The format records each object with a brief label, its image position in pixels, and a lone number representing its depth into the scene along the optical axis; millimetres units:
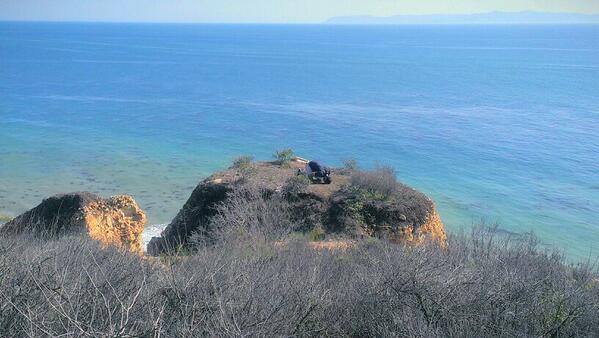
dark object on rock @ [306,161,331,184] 25205
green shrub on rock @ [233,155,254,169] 25969
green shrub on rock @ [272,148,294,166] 28062
